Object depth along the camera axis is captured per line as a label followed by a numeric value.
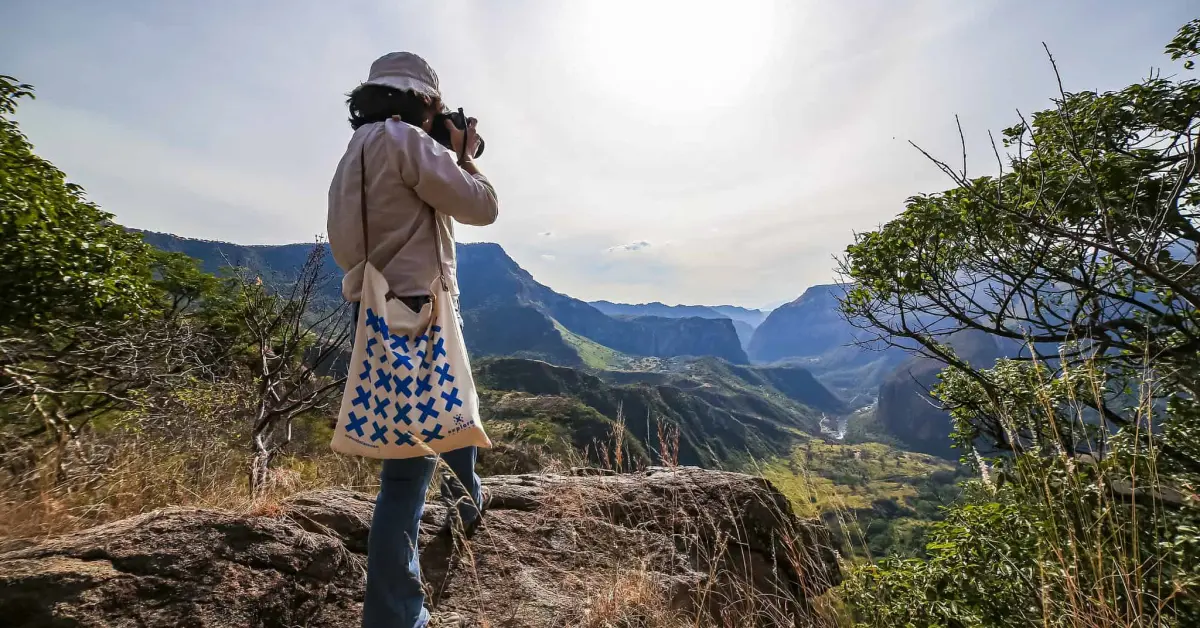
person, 1.71
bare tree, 5.63
